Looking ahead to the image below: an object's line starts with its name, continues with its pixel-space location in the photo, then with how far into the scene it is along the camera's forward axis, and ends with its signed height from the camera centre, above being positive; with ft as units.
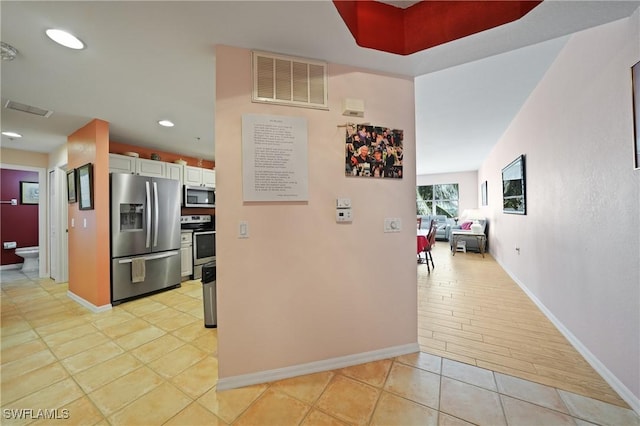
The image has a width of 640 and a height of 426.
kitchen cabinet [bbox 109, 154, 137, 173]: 10.78 +2.54
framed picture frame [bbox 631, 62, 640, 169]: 4.37 +1.85
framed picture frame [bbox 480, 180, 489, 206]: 20.53 +1.62
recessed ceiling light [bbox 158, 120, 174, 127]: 9.78 +3.96
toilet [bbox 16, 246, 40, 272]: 15.48 -2.58
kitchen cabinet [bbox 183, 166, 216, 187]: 14.34 +2.52
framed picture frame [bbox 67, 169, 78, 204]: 10.58 +1.41
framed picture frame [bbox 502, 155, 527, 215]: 10.62 +1.16
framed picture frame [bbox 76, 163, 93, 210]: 9.57 +1.32
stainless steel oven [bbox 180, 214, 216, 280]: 13.71 -1.47
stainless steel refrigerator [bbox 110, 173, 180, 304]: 10.03 -0.86
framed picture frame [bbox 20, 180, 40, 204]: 16.87 +1.89
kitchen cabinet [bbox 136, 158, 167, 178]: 11.94 +2.59
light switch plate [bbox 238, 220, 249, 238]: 5.39 -0.32
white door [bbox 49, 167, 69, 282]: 12.93 -0.45
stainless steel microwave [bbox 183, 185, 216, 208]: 14.02 +1.22
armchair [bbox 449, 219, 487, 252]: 19.69 -2.45
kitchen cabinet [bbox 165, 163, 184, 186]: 13.30 +2.61
